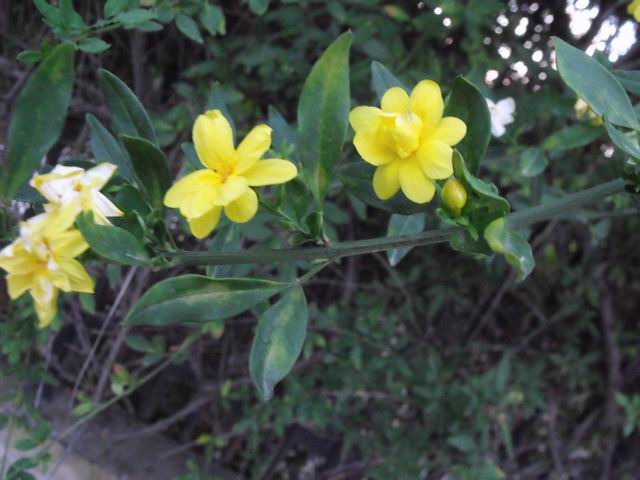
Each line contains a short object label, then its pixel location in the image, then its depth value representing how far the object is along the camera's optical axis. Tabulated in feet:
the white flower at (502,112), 1.34
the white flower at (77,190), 0.62
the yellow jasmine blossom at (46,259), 0.60
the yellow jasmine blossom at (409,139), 0.70
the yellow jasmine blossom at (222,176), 0.65
